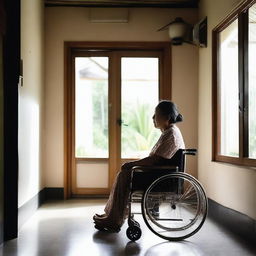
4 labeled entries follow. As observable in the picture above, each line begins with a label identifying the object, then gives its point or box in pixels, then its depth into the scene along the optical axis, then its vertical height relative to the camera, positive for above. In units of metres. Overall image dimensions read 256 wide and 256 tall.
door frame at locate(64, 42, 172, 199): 5.14 +0.57
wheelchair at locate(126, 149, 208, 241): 3.03 -0.47
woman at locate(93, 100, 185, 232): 3.17 -0.27
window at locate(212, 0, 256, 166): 3.40 +0.37
